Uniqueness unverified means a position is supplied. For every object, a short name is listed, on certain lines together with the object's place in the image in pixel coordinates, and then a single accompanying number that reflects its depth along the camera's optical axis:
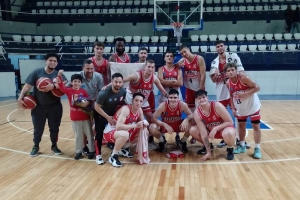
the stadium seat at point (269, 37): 14.49
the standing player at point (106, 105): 3.86
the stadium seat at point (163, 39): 14.52
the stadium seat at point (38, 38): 14.65
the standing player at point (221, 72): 4.55
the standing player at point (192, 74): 4.55
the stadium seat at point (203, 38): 14.45
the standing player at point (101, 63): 4.48
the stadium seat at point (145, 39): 14.74
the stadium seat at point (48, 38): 14.68
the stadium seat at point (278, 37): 14.42
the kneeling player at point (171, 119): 4.23
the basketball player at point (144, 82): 4.34
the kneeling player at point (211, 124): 3.96
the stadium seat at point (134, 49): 13.03
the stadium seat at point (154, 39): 14.52
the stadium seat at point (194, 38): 14.40
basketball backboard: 12.31
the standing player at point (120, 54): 4.81
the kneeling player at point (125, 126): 3.82
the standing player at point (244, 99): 4.00
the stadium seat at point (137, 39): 14.87
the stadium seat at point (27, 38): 14.41
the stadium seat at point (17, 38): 14.12
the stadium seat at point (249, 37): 14.39
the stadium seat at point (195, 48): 12.84
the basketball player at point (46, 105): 4.06
